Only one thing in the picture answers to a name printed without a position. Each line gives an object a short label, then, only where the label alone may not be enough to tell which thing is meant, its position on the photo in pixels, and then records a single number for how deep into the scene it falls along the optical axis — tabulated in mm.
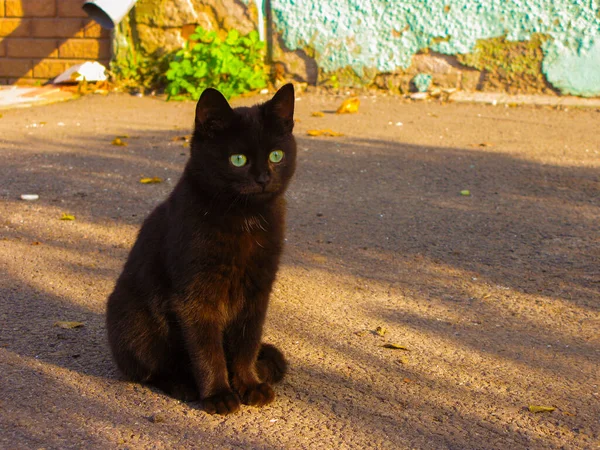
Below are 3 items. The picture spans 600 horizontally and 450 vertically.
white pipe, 8969
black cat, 2762
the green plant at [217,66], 8867
